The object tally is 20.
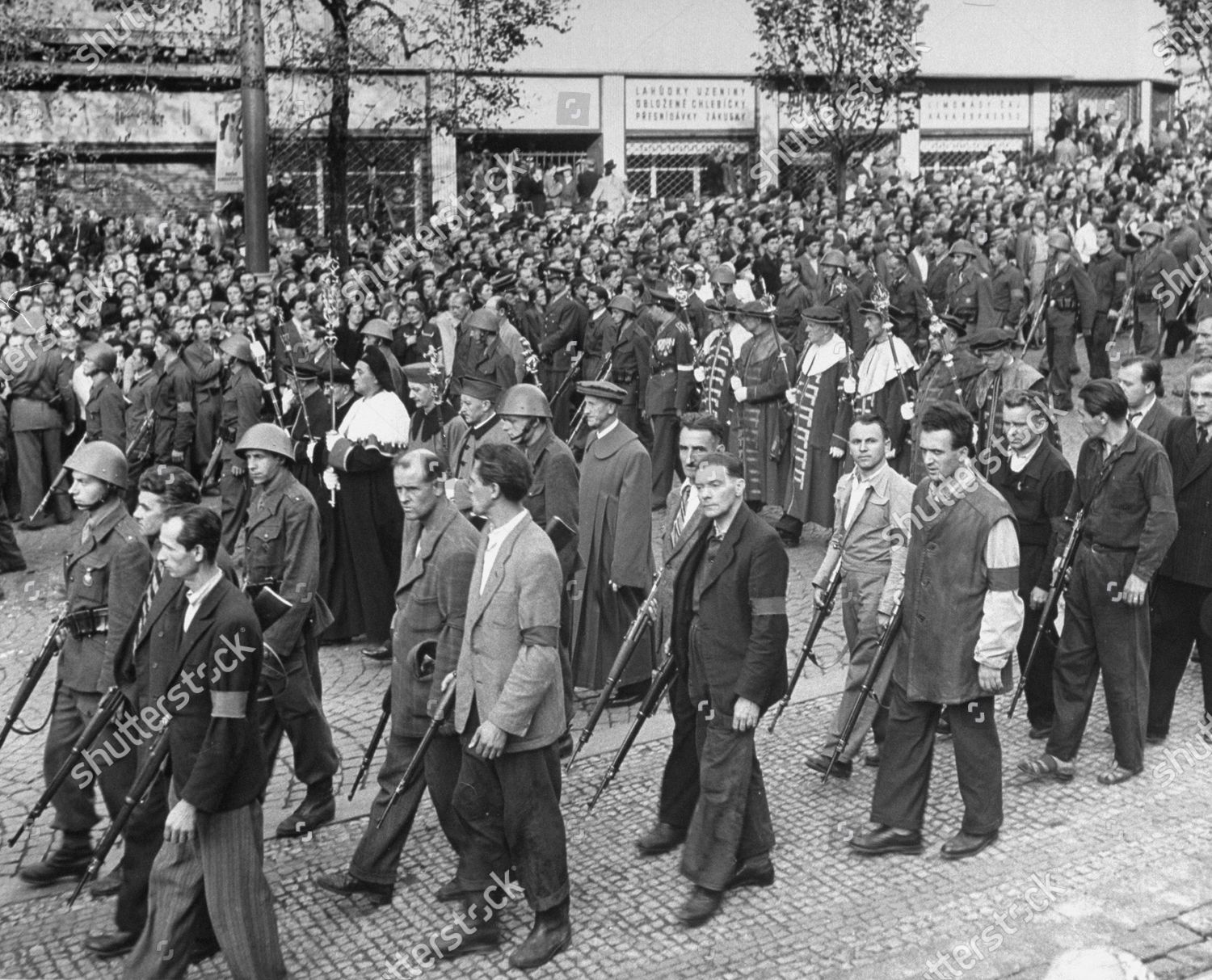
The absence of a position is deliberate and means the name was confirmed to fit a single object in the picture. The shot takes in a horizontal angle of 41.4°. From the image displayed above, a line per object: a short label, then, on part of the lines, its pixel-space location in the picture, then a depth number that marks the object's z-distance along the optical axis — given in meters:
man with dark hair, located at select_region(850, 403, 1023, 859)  6.84
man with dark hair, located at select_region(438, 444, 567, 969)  6.07
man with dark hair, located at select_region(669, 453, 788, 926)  6.37
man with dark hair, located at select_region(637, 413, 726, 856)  6.96
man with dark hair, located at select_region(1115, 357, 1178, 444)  8.44
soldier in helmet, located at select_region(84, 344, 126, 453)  14.27
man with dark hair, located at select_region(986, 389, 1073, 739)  8.14
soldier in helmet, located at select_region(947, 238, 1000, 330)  19.11
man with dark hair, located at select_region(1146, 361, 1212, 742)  8.16
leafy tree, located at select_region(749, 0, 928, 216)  23.41
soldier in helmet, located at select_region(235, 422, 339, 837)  7.45
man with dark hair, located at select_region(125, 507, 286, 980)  5.71
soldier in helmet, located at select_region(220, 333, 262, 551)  12.73
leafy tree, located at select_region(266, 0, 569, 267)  20.61
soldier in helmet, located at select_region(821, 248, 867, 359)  18.60
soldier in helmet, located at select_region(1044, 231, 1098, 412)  18.02
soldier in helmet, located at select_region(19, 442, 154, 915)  6.88
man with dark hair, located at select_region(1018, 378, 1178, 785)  7.66
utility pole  16.47
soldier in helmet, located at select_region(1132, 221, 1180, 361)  18.80
